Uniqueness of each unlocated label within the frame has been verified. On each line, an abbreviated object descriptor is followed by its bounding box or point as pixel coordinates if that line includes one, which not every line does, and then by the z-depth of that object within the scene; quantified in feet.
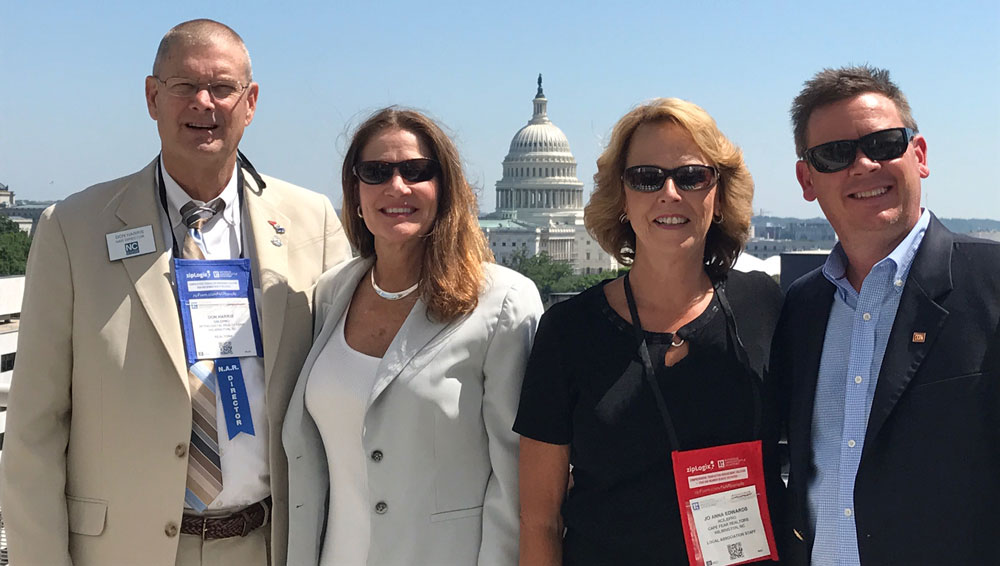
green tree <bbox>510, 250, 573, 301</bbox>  280.51
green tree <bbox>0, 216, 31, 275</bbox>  154.20
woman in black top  8.37
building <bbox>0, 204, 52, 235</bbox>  263.90
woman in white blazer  9.32
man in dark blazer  7.57
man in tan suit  9.93
